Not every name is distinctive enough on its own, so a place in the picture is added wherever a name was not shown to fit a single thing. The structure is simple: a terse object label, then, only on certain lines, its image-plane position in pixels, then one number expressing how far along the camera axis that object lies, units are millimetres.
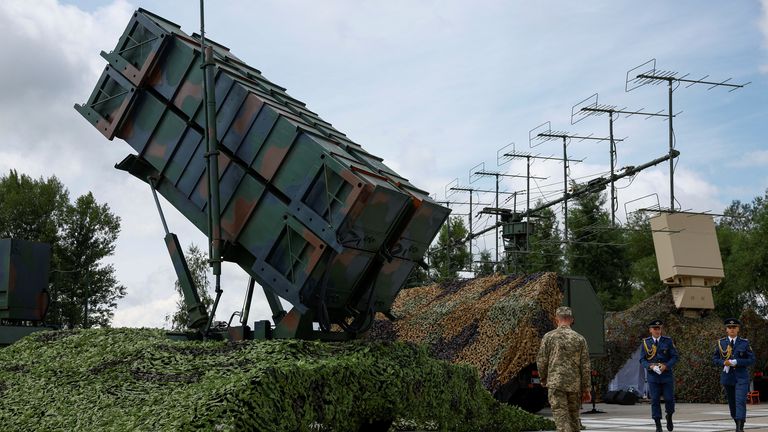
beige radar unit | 22953
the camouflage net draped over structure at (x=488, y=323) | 16250
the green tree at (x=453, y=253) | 46988
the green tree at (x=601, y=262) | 44938
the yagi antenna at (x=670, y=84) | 23688
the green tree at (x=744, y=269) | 39719
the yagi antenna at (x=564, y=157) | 30994
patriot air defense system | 9820
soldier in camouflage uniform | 9164
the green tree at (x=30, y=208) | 42438
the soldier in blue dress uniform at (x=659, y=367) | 11844
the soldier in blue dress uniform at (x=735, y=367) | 11469
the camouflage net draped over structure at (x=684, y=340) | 21781
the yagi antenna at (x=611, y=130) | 25906
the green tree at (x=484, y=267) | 35512
